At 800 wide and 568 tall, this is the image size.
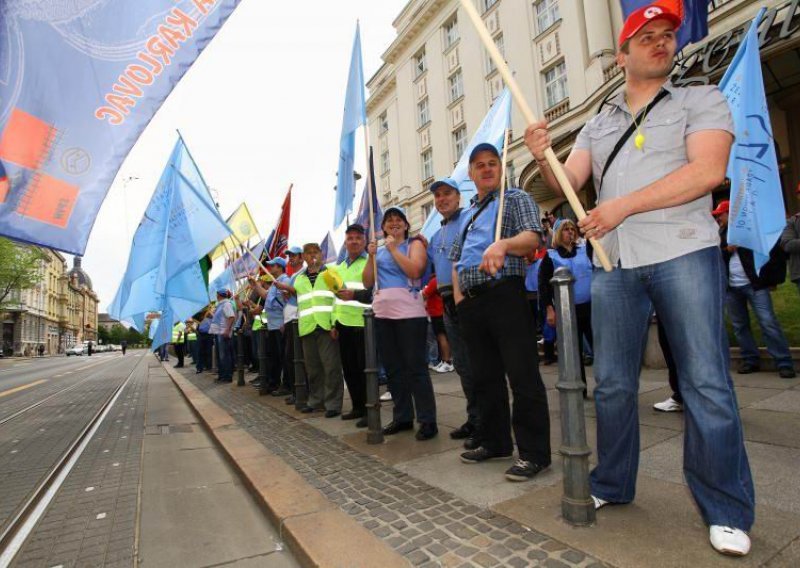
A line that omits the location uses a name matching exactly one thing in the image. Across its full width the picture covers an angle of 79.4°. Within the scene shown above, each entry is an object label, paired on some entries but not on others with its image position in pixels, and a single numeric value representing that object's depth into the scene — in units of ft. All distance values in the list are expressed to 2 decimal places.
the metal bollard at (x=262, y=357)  25.00
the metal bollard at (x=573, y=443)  7.12
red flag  33.35
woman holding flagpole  13.34
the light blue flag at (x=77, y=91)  9.71
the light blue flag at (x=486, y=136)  15.62
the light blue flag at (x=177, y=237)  22.65
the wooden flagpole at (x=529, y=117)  6.69
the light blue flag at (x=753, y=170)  12.27
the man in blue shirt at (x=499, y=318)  9.52
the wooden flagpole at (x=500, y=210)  9.61
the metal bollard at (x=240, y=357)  30.99
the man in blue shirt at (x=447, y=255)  12.51
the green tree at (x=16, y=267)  144.85
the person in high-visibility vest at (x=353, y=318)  16.46
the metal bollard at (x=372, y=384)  13.20
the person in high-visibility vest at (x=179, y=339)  61.00
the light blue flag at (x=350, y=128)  15.23
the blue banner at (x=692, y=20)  11.75
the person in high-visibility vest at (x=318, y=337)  17.93
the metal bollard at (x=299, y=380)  19.48
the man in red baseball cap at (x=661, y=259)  6.28
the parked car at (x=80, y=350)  202.90
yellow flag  32.89
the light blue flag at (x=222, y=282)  39.60
